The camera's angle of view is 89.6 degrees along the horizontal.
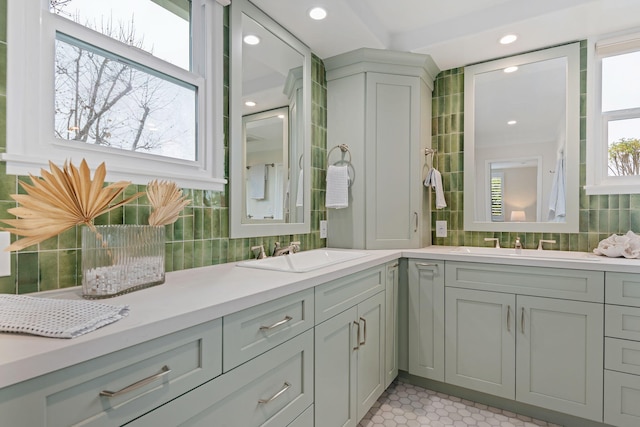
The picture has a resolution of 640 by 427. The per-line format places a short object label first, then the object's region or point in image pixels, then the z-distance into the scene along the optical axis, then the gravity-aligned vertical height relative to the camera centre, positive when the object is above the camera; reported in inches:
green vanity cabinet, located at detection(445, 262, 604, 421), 68.1 -28.0
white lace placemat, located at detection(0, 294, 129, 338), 25.1 -9.0
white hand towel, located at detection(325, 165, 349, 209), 93.4 +6.8
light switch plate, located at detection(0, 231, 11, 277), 36.5 -5.3
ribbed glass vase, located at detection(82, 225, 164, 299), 37.3 -6.1
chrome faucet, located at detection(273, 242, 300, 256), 77.1 -9.3
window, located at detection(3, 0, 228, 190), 40.3 +19.0
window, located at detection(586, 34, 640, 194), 84.2 +25.9
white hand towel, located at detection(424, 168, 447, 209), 100.3 +8.7
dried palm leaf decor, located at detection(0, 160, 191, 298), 33.5 -2.5
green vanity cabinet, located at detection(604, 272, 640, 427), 64.2 -27.8
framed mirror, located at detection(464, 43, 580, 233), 89.8 +20.8
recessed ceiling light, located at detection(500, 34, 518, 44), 86.7 +47.3
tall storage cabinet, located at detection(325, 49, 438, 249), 94.7 +19.2
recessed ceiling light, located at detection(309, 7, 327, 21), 75.5 +47.3
